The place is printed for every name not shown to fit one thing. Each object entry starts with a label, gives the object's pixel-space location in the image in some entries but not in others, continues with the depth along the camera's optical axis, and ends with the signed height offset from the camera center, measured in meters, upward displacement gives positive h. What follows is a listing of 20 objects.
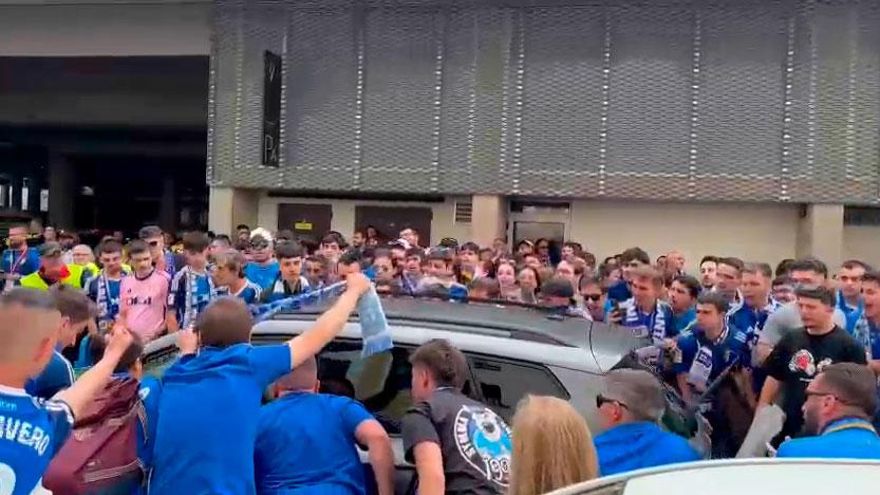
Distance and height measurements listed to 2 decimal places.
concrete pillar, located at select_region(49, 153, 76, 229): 27.67 +0.32
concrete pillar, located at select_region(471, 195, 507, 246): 16.19 +0.04
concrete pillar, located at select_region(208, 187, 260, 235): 17.33 +0.02
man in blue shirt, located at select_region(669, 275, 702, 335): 6.22 -0.50
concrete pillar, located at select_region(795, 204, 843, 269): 14.98 +0.01
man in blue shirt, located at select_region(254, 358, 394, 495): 3.25 -0.85
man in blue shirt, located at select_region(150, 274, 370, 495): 3.06 -0.70
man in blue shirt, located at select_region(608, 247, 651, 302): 7.62 -0.46
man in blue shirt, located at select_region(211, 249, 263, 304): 6.73 -0.53
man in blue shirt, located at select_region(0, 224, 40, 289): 9.45 -0.60
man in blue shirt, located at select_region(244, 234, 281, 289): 7.80 -0.48
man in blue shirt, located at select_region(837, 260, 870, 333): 6.06 -0.38
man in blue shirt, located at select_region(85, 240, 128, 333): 7.01 -0.62
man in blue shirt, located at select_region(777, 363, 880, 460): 3.03 -0.65
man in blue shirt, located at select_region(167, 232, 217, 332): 6.83 -0.63
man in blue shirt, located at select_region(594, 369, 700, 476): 3.08 -0.72
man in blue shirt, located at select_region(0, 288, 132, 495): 2.41 -0.56
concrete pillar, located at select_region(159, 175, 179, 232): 28.73 +0.00
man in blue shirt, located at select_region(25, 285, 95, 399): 3.35 -0.56
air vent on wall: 16.83 +0.15
